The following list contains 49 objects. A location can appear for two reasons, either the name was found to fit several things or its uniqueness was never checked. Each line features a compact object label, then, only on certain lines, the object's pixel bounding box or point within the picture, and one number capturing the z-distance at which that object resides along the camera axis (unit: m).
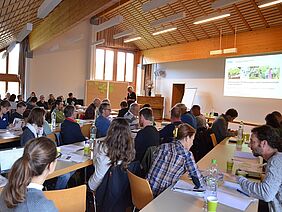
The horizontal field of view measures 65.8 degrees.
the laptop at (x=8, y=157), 1.95
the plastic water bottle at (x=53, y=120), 4.45
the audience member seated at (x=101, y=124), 4.10
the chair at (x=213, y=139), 3.95
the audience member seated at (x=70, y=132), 3.51
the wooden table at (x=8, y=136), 3.43
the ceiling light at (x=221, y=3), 5.46
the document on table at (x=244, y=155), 3.06
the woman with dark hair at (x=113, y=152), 2.22
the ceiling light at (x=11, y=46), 10.01
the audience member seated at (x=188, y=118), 4.58
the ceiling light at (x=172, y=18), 6.92
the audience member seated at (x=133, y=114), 4.99
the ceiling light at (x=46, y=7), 4.44
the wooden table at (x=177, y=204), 1.57
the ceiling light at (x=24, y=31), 6.60
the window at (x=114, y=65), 12.40
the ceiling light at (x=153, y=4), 5.55
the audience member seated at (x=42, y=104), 6.82
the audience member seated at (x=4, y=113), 4.16
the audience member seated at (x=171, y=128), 3.88
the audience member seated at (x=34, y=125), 2.97
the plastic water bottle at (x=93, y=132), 3.20
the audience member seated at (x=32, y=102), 5.79
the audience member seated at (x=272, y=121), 3.70
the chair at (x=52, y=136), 3.42
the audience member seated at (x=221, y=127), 4.35
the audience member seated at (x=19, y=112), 4.85
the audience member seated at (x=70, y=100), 8.73
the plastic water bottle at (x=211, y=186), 1.79
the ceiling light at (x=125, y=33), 8.61
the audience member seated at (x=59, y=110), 5.10
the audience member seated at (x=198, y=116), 5.00
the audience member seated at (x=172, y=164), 1.99
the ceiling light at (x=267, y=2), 5.35
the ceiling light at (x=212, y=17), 6.48
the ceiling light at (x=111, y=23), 7.16
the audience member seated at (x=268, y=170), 1.72
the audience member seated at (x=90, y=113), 5.93
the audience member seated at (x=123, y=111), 5.87
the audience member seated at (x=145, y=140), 3.09
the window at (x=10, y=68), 11.21
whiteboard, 10.42
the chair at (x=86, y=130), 4.42
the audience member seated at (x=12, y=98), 7.58
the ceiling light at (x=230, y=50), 7.57
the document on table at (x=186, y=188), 1.82
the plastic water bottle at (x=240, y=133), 3.90
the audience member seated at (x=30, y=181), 1.21
